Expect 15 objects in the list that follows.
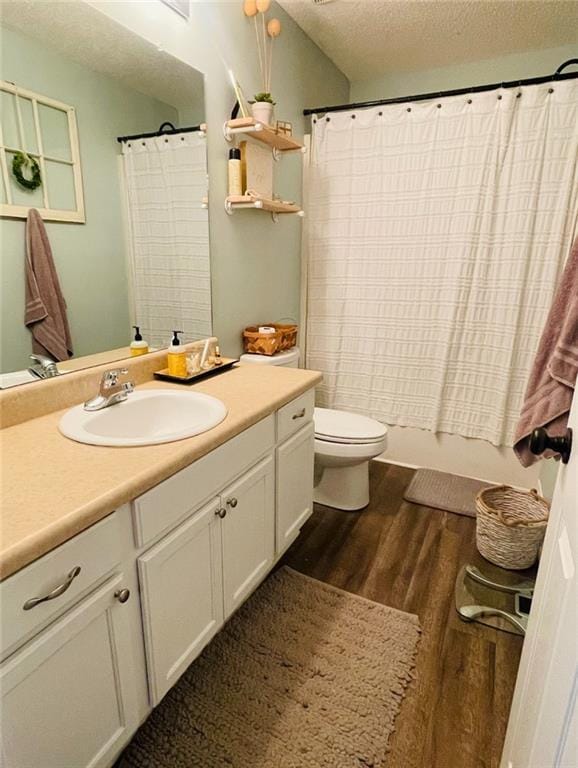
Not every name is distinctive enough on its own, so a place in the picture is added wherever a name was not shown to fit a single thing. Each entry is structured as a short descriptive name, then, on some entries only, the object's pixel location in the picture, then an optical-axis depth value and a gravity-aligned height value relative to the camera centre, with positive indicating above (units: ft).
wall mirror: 3.77 +0.74
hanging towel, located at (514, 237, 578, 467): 3.22 -0.78
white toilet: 6.98 -2.91
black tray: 5.34 -1.41
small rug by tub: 7.74 -4.13
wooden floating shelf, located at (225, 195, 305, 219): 6.42 +0.86
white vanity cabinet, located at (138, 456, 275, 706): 3.45 -2.77
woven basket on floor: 5.93 -3.50
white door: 1.98 -1.98
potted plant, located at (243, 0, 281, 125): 6.19 +3.27
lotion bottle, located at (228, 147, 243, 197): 6.35 +1.26
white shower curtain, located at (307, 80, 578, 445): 7.10 +0.30
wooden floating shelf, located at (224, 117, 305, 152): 6.07 +1.85
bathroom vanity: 2.48 -2.27
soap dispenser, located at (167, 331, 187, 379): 5.44 -1.23
